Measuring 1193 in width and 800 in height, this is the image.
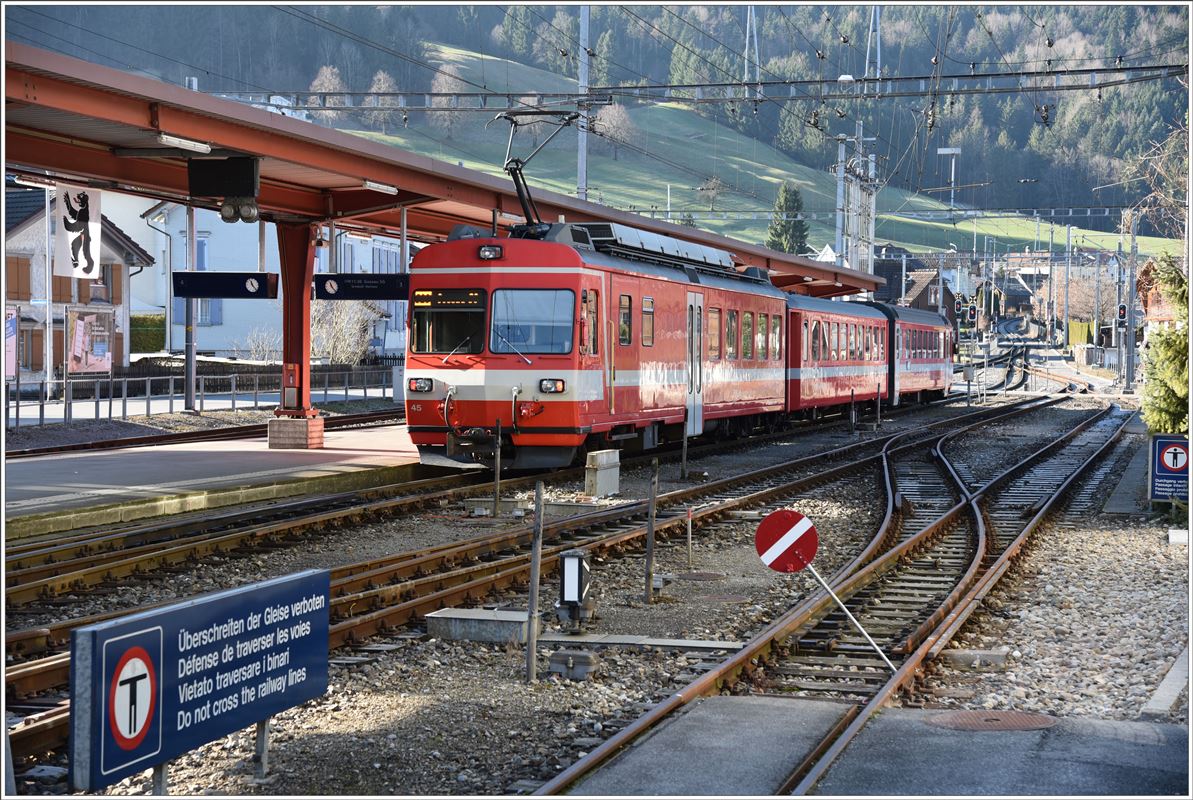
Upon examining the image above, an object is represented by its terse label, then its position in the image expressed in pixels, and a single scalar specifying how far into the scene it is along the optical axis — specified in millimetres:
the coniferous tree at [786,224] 143875
